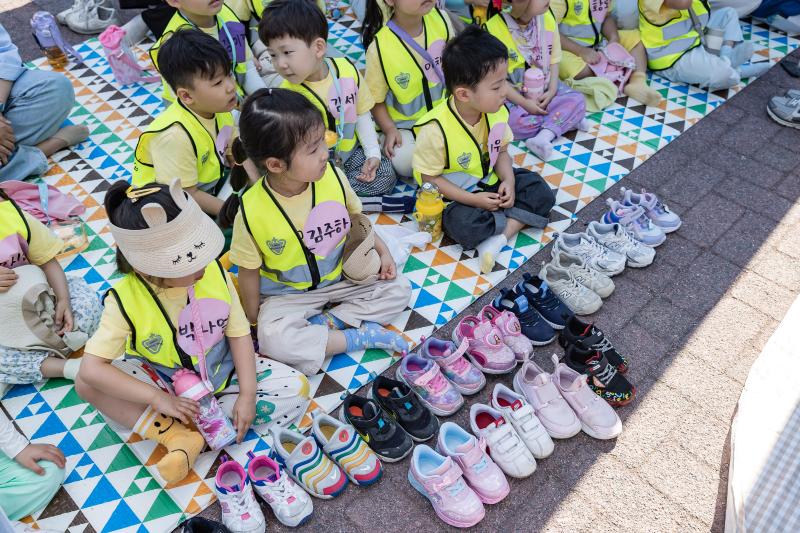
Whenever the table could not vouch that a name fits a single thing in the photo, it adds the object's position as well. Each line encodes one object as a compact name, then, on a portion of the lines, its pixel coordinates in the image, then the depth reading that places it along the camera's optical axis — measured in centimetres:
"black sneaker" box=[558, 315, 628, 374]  260
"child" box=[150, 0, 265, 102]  341
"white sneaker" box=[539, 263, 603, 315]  290
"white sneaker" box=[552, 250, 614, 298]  295
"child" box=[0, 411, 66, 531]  228
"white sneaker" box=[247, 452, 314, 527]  226
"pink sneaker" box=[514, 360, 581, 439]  246
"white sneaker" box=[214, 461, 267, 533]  222
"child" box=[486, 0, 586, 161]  384
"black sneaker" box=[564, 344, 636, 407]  254
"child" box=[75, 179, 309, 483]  202
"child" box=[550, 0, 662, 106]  415
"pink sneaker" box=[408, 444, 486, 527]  223
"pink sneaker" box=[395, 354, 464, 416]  257
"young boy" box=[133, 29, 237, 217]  285
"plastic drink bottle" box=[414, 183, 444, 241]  324
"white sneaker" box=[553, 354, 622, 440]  245
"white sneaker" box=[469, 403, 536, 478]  235
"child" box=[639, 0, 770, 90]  416
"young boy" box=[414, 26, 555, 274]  301
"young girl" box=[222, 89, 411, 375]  241
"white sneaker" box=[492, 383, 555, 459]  240
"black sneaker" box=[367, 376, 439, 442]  249
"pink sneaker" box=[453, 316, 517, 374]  267
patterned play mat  240
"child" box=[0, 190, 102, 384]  263
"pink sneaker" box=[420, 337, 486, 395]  262
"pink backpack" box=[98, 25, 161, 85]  436
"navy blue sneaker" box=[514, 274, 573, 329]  284
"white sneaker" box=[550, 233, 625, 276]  304
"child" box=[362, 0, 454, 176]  354
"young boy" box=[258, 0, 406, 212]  309
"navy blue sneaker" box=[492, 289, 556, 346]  280
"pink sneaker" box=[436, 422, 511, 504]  229
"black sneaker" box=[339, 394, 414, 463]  243
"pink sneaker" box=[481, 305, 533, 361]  272
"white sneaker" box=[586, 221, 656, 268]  308
